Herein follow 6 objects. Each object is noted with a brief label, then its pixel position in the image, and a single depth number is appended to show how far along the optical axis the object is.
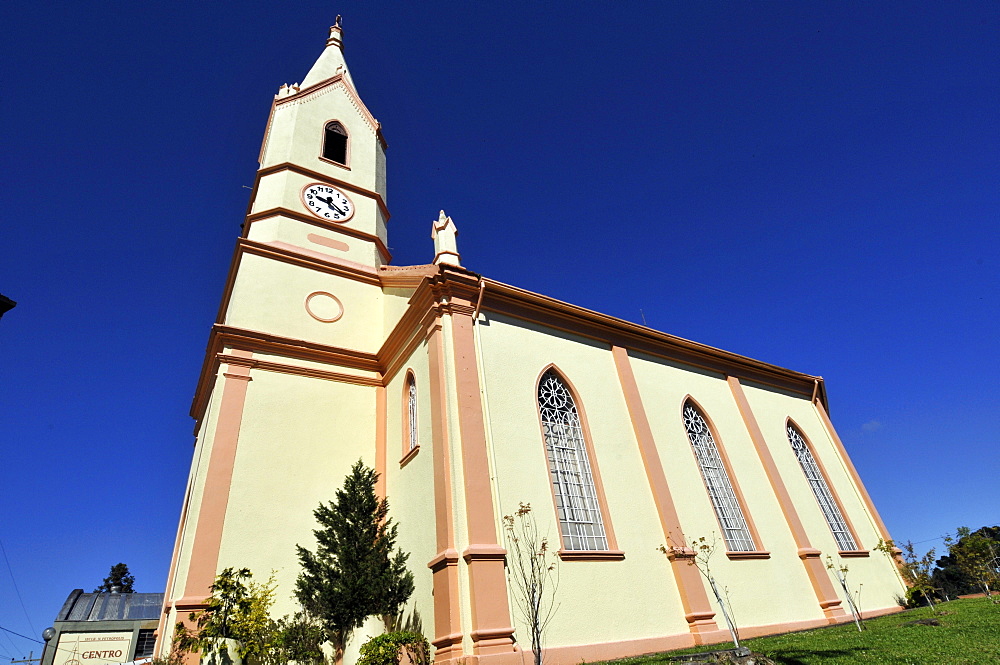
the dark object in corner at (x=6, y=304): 6.41
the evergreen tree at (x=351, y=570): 10.02
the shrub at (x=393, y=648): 8.90
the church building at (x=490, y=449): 9.98
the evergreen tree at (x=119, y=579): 45.72
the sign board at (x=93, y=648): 23.28
